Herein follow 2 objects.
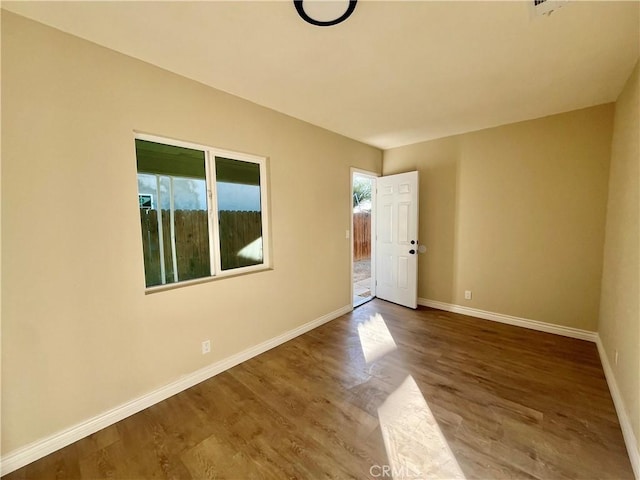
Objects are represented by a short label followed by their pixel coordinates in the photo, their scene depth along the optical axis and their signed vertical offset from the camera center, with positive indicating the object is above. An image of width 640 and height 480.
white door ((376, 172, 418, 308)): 3.84 -0.28
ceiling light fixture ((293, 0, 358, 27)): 1.36 +1.12
